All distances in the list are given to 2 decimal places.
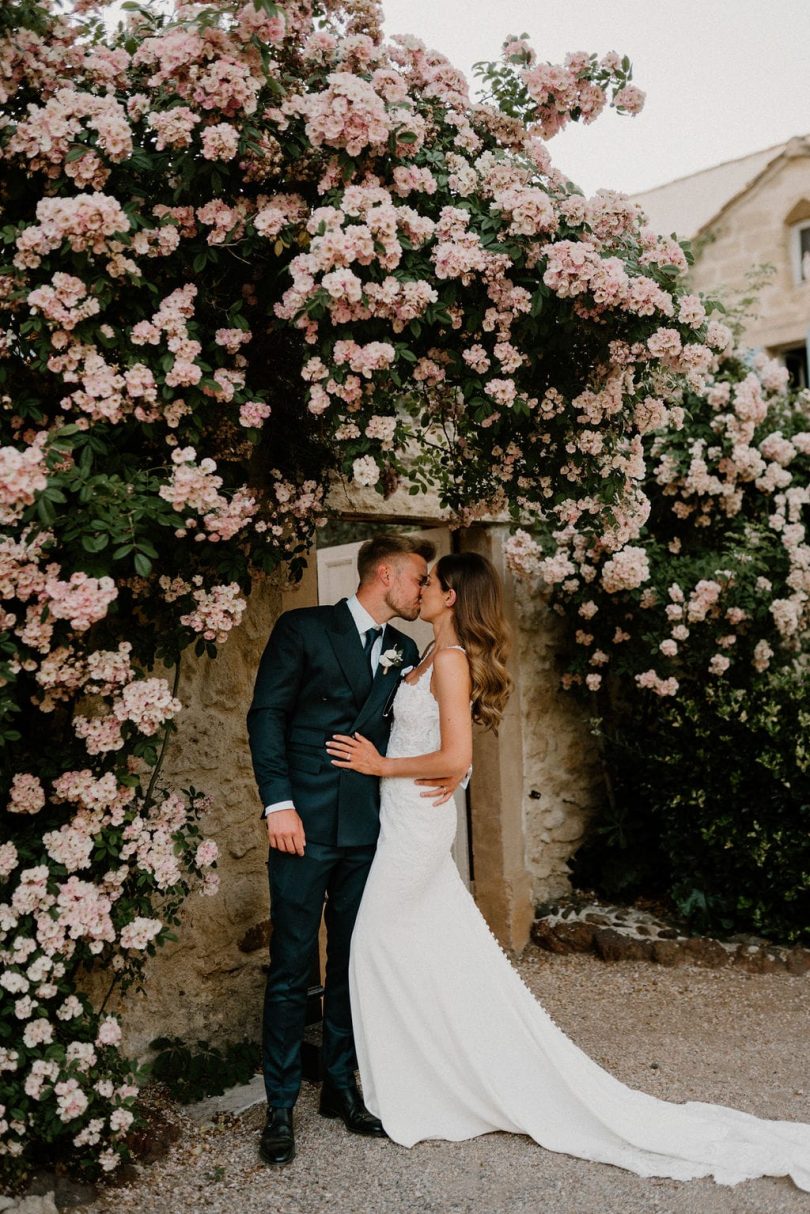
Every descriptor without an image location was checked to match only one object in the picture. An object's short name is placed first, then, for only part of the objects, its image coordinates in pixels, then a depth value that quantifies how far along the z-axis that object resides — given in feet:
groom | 10.90
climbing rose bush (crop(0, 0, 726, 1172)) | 8.93
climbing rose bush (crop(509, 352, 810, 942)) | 17.39
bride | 10.89
